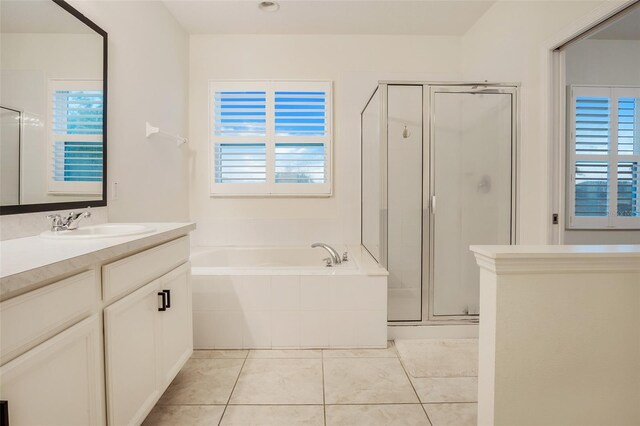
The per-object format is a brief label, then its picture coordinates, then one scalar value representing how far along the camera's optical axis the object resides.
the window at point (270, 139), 3.23
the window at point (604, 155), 2.68
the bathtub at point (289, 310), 2.22
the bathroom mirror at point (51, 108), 1.29
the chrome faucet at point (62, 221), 1.44
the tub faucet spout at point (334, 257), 2.53
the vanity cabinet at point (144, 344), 1.12
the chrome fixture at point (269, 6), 2.68
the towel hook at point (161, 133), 2.39
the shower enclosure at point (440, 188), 2.43
